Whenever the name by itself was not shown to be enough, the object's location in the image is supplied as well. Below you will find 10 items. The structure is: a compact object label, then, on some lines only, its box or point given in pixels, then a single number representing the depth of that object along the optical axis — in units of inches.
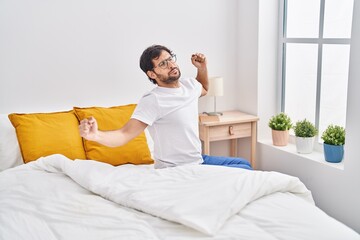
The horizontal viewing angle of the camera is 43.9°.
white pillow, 104.0
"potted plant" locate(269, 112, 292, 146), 127.7
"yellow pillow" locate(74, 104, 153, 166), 108.4
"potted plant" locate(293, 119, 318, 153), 118.9
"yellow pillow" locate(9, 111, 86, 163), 103.7
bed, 63.6
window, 113.0
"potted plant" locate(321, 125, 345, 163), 109.3
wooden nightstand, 127.0
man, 92.7
